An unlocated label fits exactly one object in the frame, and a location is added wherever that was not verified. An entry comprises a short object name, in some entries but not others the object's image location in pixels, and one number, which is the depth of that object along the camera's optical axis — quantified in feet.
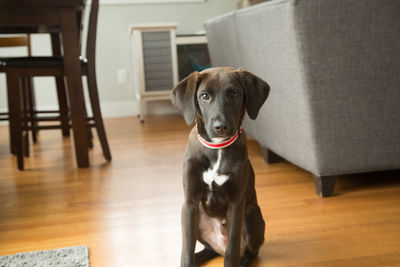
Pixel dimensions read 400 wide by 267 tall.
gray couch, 5.55
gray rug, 4.50
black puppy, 3.73
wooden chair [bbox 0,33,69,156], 10.48
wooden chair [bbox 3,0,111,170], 8.17
